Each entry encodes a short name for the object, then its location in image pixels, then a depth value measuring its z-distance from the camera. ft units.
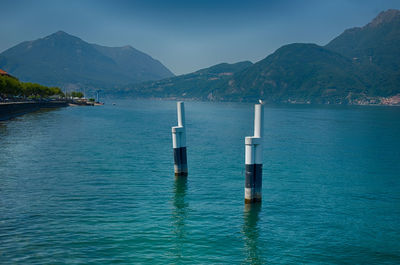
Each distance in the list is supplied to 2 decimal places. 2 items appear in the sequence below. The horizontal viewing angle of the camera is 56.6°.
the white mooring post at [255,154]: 66.08
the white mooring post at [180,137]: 89.08
